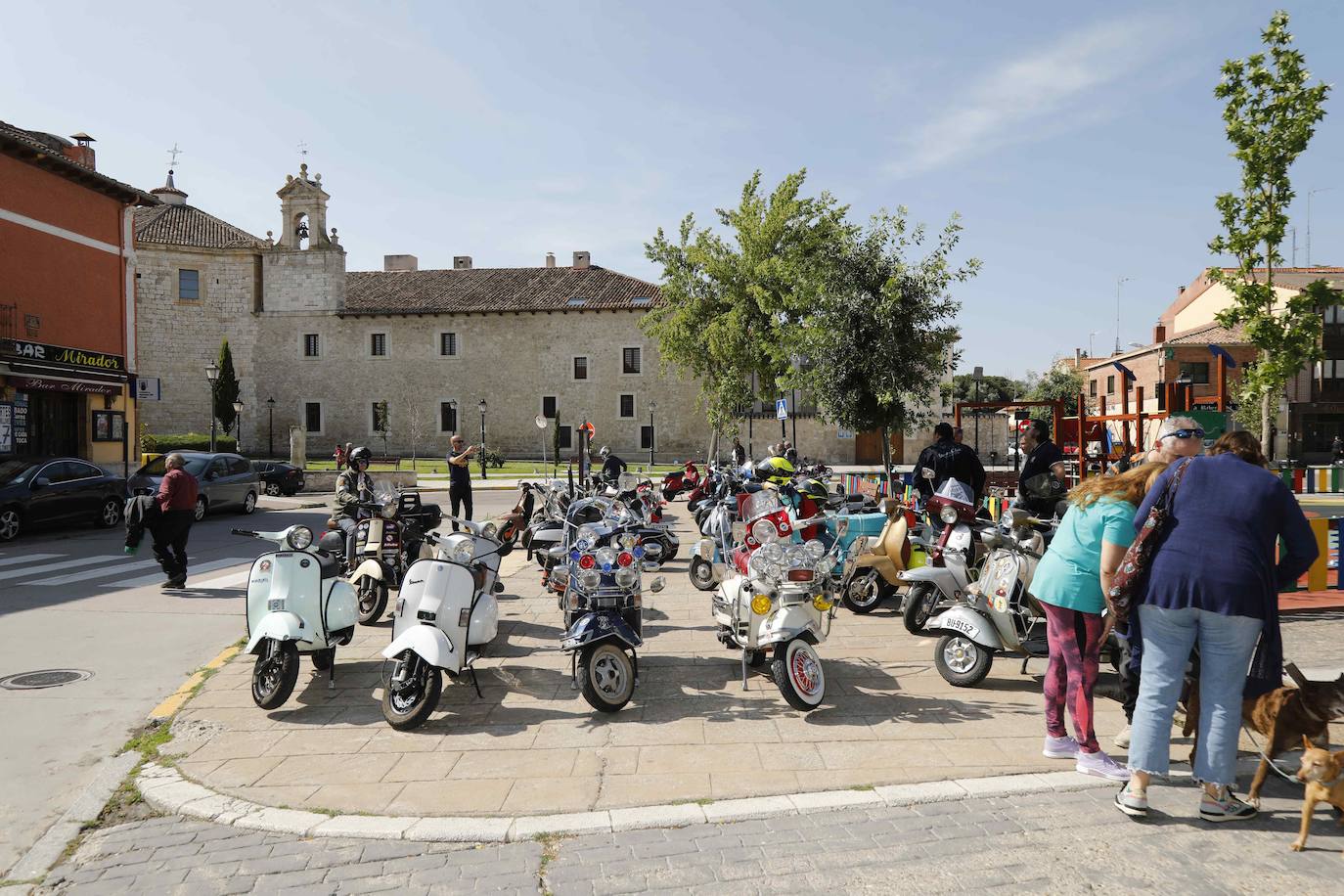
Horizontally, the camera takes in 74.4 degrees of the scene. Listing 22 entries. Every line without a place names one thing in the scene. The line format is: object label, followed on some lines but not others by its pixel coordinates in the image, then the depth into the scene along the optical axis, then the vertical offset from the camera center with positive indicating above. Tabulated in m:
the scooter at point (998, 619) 6.11 -1.27
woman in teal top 4.39 -0.81
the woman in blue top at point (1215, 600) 3.74 -0.69
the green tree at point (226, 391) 48.12 +2.54
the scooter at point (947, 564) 7.32 -1.07
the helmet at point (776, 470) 9.19 -0.34
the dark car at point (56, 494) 14.97 -1.00
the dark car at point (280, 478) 27.30 -1.24
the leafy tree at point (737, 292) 30.22 +5.27
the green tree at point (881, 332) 14.53 +1.79
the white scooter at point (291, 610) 5.84 -1.20
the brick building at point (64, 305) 21.52 +3.54
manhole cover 6.53 -1.82
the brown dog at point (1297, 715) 4.16 -1.30
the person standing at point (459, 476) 13.49 -0.59
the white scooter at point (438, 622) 5.46 -1.23
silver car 18.62 -0.91
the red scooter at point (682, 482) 22.11 -1.10
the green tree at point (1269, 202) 12.74 +3.52
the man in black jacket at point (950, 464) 9.52 -0.27
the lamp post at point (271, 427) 53.20 +0.64
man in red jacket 10.06 -0.91
